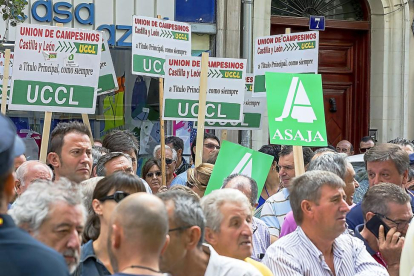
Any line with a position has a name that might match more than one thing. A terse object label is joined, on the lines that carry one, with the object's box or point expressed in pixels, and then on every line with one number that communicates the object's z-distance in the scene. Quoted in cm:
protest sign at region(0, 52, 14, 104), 1516
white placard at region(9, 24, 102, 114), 1178
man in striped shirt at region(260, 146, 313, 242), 932
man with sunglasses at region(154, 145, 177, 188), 1317
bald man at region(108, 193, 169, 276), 454
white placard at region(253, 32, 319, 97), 1483
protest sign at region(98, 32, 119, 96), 1471
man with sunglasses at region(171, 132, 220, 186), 1477
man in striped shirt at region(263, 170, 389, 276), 715
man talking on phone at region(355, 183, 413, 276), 787
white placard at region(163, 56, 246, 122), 1327
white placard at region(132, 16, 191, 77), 1375
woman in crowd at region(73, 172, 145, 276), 625
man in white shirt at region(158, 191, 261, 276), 563
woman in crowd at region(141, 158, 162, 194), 1197
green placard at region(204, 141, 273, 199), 1019
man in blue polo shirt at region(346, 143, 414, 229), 1000
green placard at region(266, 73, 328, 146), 1096
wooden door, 2209
